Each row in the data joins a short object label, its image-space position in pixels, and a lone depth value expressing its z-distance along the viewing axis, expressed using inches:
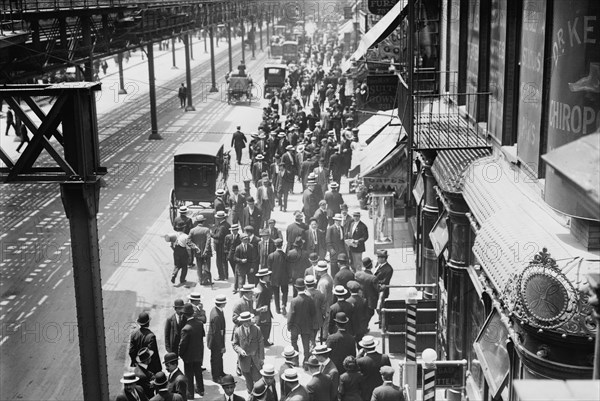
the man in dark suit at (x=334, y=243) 734.5
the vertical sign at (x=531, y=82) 391.9
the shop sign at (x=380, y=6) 1060.5
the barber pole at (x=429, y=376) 442.3
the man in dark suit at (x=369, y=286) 619.2
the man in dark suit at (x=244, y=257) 699.4
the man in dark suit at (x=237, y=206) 861.8
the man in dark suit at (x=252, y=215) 828.6
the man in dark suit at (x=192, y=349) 527.5
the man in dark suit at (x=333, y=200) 843.1
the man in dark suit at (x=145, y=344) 510.5
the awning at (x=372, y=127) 913.5
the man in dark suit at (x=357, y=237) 743.7
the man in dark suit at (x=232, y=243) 722.2
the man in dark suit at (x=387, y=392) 422.6
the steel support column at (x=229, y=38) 2411.2
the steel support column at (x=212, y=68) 2151.8
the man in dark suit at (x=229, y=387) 441.4
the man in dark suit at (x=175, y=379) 453.1
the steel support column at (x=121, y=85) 2066.9
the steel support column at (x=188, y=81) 1822.1
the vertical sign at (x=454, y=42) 644.7
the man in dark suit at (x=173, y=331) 539.8
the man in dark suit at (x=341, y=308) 547.9
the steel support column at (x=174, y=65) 2945.4
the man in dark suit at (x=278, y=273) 660.1
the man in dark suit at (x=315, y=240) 738.8
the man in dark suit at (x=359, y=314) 567.8
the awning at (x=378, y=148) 812.0
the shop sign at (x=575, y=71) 317.7
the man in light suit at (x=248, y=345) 530.0
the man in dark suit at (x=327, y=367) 461.4
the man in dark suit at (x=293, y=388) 432.1
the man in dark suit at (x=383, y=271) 644.2
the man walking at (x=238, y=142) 1268.5
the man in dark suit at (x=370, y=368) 464.8
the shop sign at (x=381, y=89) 861.8
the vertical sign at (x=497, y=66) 481.4
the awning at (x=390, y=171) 796.0
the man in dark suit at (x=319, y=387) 445.7
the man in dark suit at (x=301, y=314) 572.1
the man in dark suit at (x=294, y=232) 729.0
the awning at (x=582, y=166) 139.6
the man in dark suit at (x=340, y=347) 509.4
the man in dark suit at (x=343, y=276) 607.2
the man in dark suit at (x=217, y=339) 542.0
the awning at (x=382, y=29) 813.2
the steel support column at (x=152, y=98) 1513.3
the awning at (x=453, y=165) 501.0
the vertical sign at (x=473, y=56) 568.4
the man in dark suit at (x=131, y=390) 441.1
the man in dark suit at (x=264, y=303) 597.0
